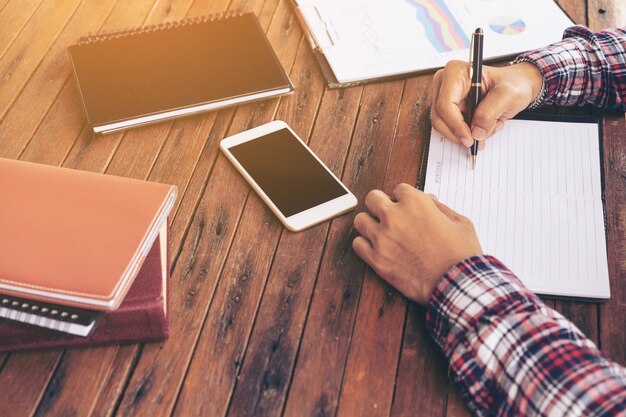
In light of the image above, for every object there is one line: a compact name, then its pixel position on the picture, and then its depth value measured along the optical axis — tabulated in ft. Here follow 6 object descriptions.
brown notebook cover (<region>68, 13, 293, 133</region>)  4.17
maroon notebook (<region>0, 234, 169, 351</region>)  3.02
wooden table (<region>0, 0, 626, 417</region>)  3.03
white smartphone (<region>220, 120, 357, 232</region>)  3.66
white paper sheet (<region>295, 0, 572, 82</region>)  4.54
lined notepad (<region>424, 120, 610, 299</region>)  3.38
